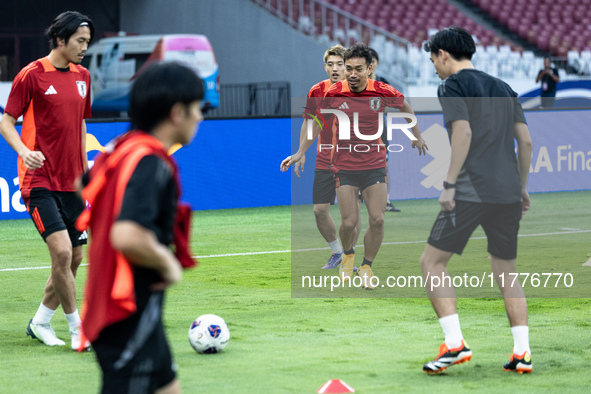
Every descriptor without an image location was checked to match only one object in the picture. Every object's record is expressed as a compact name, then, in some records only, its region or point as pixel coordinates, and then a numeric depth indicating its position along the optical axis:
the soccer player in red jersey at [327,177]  19.72
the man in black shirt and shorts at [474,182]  10.98
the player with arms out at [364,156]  17.41
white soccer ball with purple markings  12.16
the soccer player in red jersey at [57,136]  12.34
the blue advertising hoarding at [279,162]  30.17
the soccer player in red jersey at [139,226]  6.09
